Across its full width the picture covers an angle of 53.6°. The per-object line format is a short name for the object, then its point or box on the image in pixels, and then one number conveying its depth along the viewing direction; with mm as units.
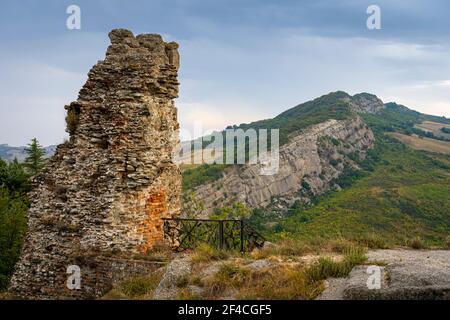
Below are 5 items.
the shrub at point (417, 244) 12523
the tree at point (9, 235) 18062
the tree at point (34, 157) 32469
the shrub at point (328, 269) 8250
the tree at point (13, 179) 26688
